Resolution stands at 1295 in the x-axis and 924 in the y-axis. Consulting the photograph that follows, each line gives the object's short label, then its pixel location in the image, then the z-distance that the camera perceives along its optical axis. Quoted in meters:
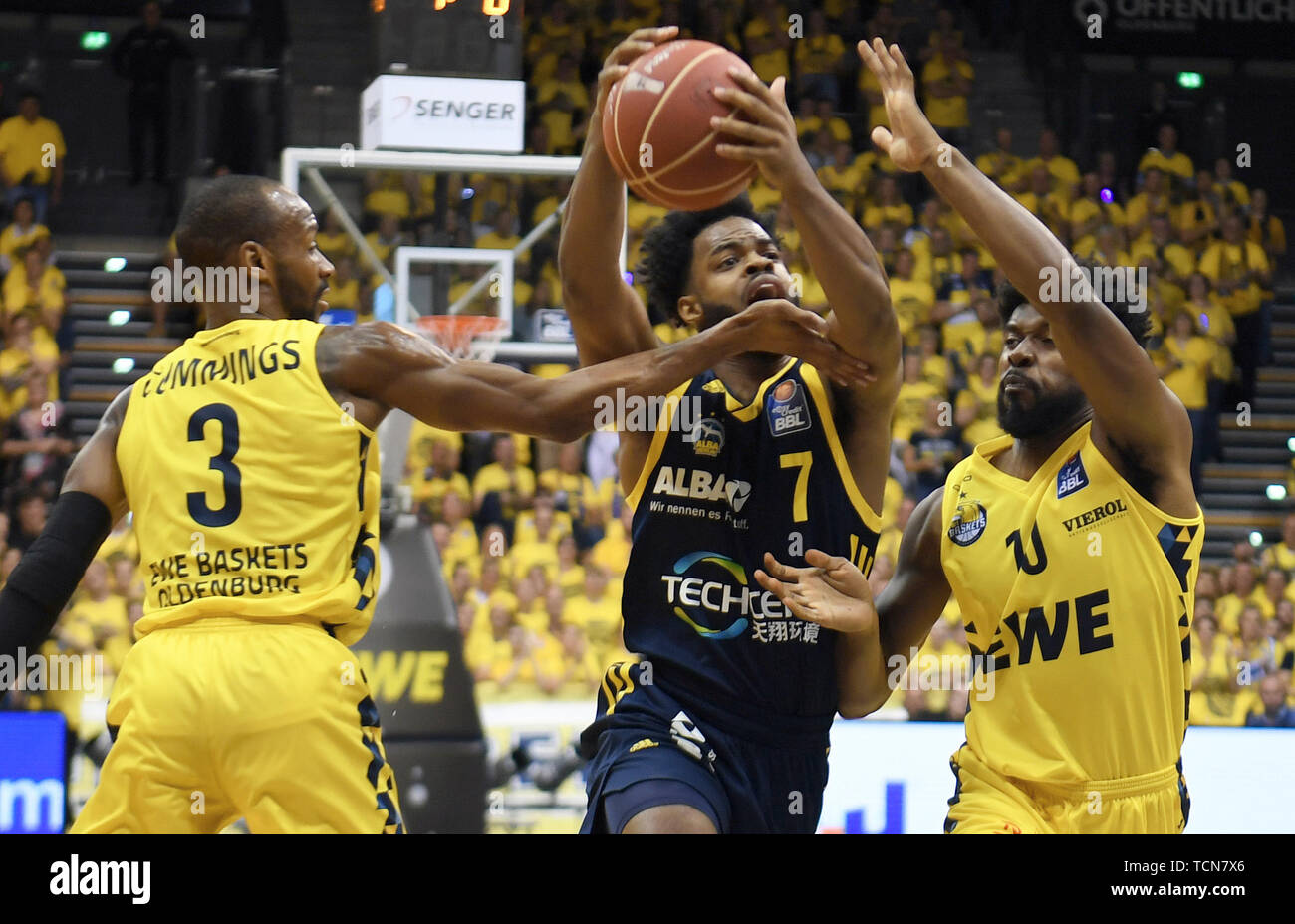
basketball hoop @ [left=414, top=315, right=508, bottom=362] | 8.43
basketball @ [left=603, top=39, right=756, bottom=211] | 3.92
